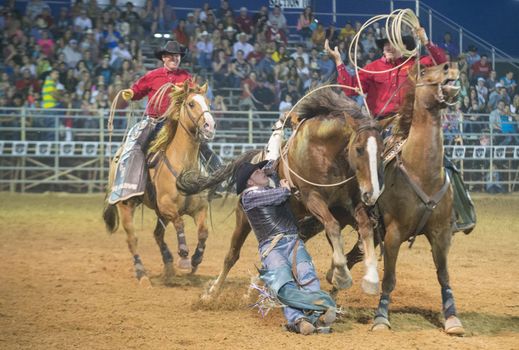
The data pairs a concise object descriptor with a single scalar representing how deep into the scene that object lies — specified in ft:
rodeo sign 60.95
